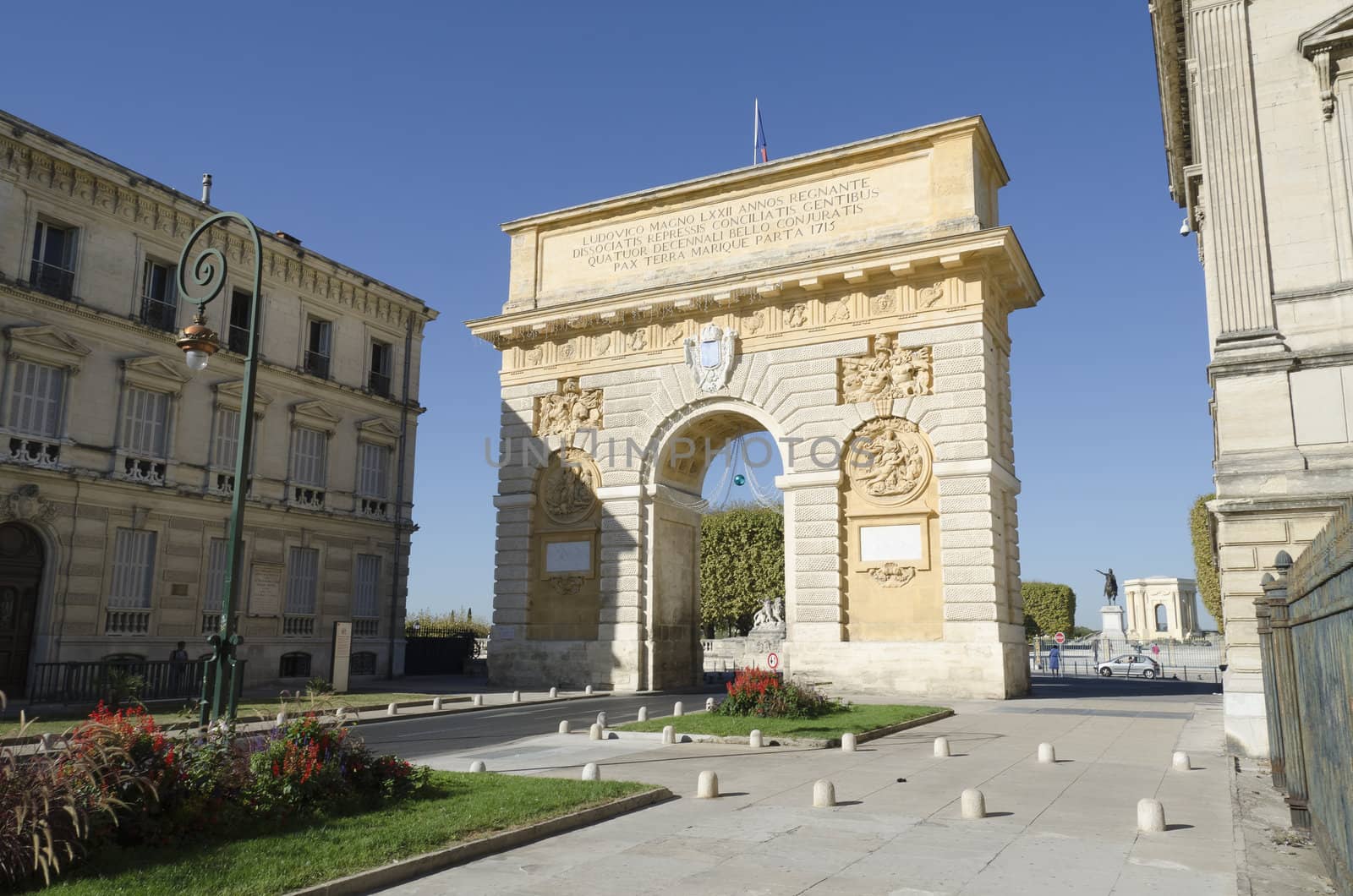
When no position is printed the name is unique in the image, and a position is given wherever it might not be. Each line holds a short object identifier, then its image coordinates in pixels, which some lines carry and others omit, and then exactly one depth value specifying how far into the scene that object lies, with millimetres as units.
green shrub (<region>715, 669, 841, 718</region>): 16828
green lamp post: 10164
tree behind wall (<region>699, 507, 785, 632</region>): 55812
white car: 43594
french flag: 32531
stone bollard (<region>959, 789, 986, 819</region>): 9109
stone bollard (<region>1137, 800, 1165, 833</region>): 8594
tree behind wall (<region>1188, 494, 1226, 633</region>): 47531
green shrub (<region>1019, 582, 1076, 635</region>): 73375
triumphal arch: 24141
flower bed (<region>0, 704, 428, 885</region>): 6418
